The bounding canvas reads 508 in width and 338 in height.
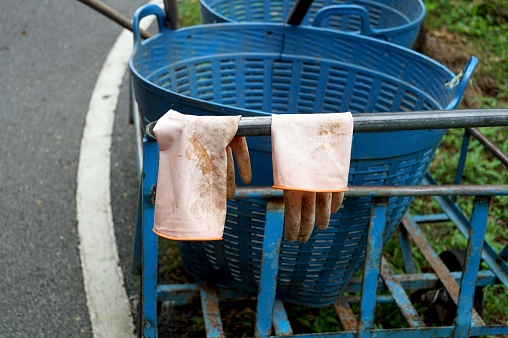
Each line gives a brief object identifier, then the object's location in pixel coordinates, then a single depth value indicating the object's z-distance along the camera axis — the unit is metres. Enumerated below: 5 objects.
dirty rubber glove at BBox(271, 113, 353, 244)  1.62
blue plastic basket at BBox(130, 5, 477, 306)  2.24
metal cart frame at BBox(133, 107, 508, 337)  1.69
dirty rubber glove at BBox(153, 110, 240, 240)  1.64
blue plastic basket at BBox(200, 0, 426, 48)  4.12
